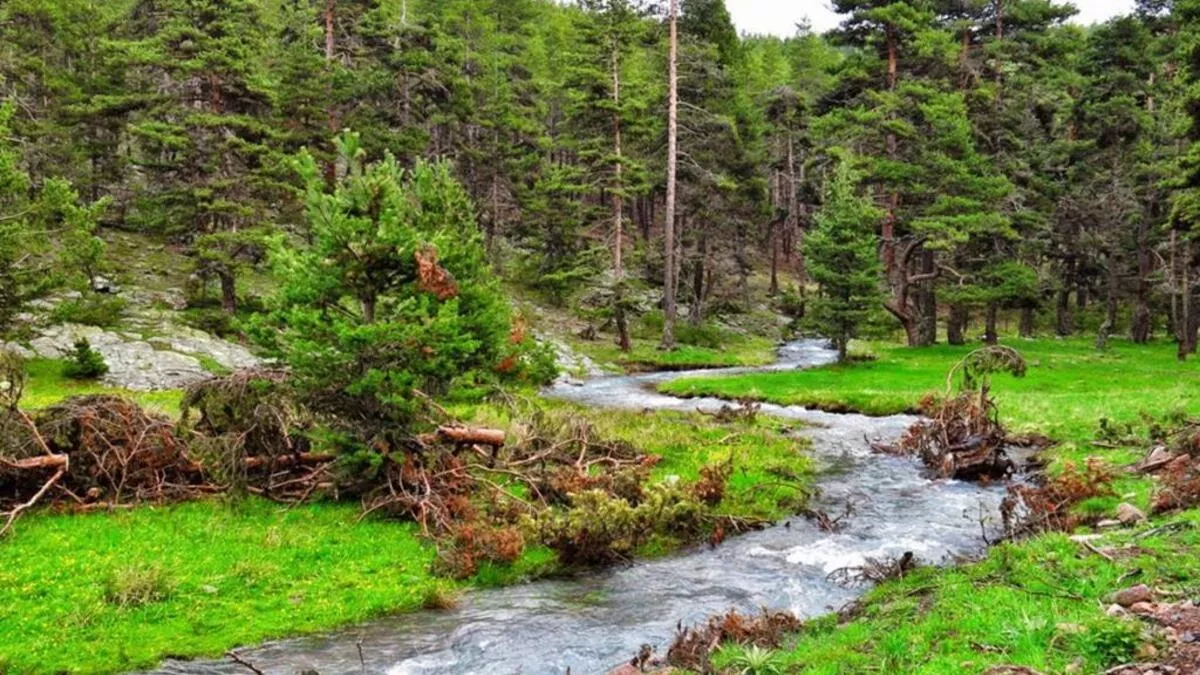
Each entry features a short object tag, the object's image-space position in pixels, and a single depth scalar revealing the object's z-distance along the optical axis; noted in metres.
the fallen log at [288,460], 15.61
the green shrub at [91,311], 27.00
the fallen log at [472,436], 16.09
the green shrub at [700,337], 51.44
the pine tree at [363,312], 14.58
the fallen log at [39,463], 13.75
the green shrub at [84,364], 29.22
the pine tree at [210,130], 36.38
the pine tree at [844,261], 37.03
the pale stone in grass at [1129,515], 12.30
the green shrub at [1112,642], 6.52
